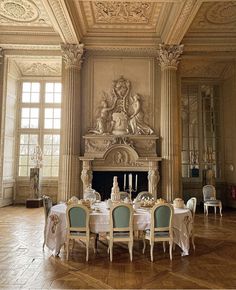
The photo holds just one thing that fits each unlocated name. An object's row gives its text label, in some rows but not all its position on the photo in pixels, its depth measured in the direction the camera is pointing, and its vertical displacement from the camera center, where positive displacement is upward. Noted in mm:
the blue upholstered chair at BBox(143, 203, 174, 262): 3965 -789
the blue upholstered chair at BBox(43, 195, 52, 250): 4571 -606
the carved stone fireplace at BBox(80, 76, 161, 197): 7891 +875
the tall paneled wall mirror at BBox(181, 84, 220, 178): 9883 +1532
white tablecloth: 4027 -839
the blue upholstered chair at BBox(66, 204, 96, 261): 3941 -750
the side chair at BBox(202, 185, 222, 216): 7938 -787
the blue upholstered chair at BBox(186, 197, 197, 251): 4818 -626
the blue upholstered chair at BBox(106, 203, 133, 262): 3904 -756
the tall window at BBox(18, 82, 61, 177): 10422 +1796
